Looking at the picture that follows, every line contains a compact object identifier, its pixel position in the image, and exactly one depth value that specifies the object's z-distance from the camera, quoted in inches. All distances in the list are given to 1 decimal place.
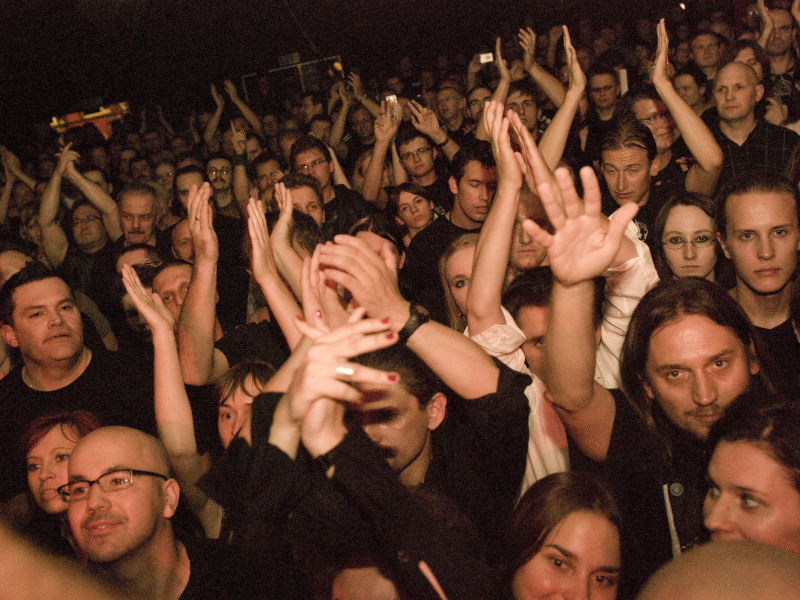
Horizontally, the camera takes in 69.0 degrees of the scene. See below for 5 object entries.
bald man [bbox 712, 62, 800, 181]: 124.5
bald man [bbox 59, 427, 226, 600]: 62.2
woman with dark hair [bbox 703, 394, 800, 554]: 47.8
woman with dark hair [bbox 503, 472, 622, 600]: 53.9
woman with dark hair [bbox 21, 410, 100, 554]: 76.2
